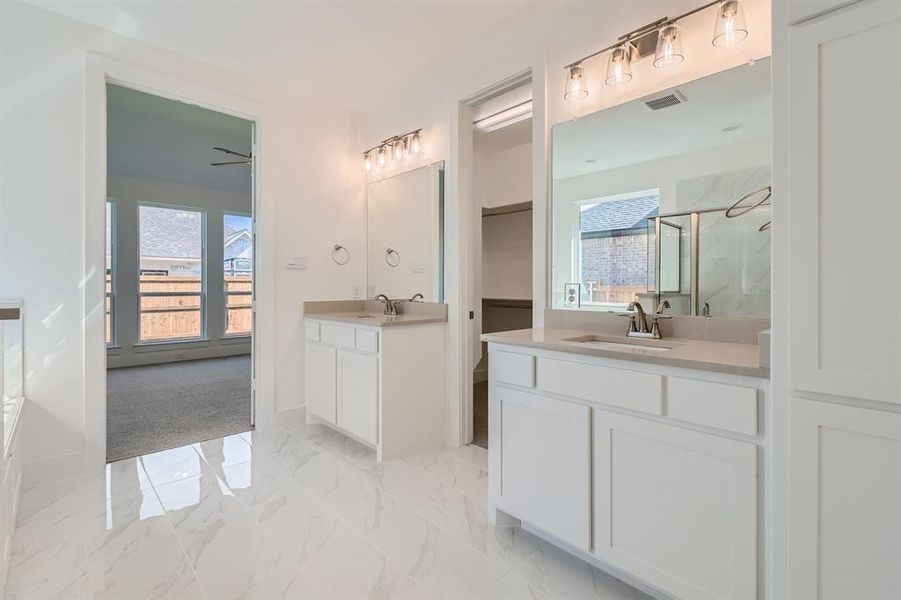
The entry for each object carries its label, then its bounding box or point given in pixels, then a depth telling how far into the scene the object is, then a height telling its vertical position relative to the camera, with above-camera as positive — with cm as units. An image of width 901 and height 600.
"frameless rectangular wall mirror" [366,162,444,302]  317 +52
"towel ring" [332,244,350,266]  366 +39
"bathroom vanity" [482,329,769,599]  122 -52
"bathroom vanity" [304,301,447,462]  273 -53
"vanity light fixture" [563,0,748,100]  171 +113
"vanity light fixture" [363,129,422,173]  324 +119
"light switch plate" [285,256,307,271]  341 +29
